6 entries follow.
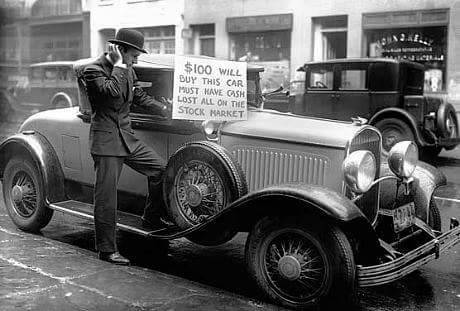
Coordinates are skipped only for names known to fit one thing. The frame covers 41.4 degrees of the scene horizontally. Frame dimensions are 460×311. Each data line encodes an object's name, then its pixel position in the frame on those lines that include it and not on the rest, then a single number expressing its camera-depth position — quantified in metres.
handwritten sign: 4.09
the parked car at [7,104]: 13.11
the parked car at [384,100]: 10.43
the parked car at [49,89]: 15.22
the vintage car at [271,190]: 3.39
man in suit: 4.05
